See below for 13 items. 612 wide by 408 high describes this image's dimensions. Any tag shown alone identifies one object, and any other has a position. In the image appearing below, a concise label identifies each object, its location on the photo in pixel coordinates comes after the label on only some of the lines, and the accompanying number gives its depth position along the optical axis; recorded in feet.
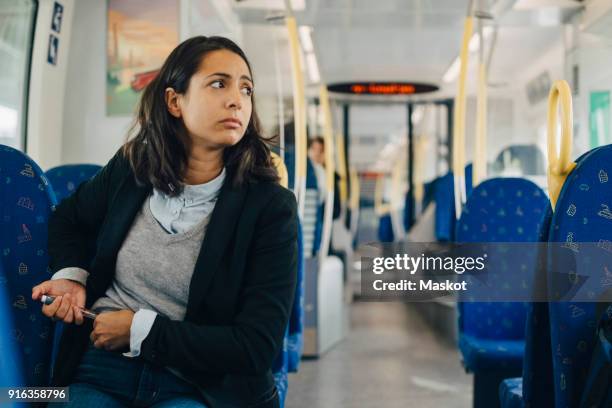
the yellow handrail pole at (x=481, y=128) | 12.04
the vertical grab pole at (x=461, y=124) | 11.97
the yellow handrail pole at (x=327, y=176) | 16.11
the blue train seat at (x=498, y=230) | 8.57
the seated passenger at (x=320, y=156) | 19.52
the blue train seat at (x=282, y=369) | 6.35
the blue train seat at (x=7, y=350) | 4.15
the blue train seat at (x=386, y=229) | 37.92
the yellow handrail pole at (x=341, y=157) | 28.43
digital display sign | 29.09
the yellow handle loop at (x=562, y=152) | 4.90
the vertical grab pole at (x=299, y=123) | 11.59
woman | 4.18
